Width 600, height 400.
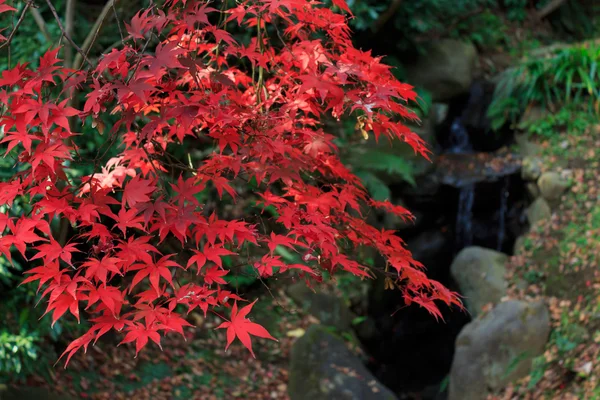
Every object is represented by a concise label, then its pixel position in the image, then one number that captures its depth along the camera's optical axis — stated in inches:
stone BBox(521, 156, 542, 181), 247.4
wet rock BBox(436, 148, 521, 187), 266.8
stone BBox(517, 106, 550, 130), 274.1
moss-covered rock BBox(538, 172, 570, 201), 232.2
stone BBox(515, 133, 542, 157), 262.3
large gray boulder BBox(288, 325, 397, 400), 184.5
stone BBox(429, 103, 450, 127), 309.1
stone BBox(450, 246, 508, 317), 220.5
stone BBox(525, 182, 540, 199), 246.4
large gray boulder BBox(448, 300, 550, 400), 182.7
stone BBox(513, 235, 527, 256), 232.2
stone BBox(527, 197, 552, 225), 235.0
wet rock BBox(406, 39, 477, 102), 319.0
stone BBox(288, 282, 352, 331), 228.8
